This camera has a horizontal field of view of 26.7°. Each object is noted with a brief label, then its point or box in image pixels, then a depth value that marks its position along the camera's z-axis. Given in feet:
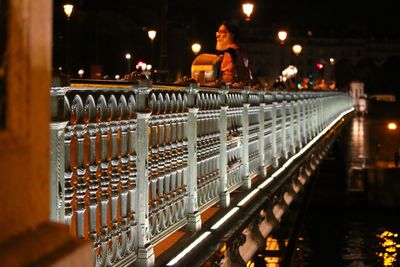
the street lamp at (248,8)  88.12
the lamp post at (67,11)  75.61
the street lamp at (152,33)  118.64
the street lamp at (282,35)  110.93
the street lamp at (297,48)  134.82
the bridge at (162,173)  16.31
